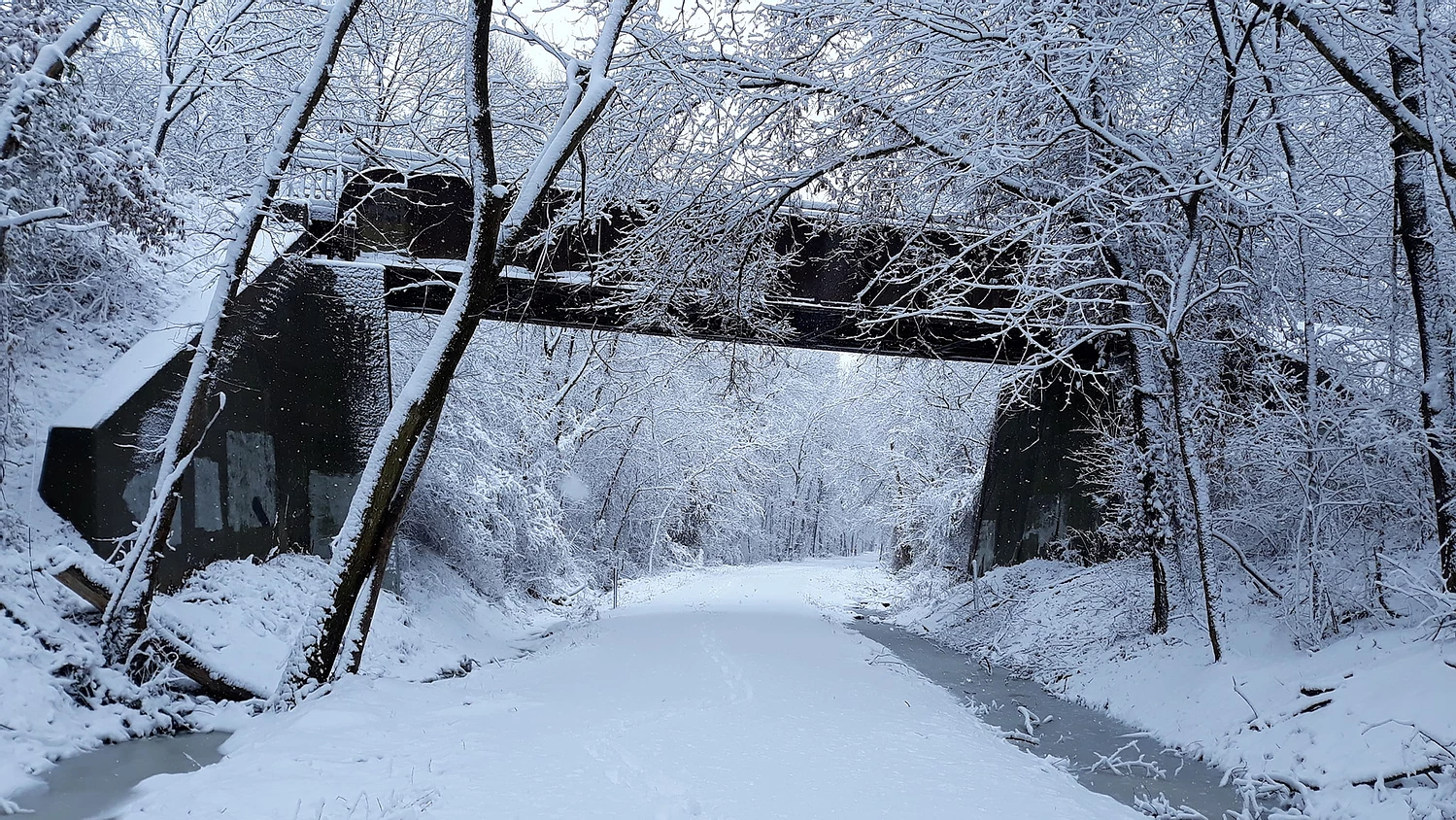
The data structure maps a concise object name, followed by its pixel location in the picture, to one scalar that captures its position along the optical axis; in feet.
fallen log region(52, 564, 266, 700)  27.58
